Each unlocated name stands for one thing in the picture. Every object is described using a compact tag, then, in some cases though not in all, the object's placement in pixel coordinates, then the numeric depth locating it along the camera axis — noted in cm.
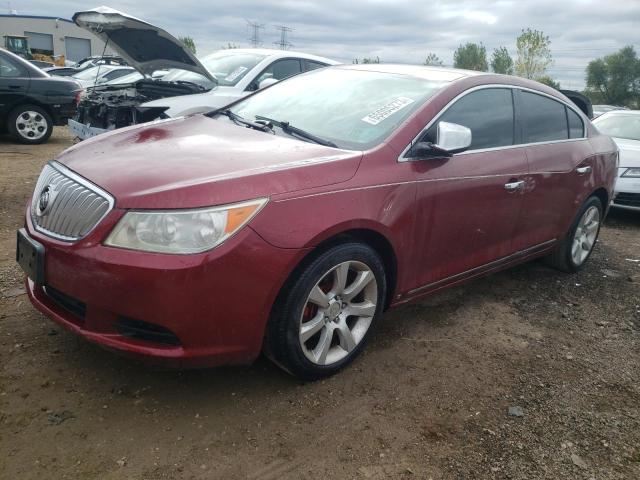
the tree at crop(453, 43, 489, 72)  6775
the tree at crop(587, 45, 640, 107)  6097
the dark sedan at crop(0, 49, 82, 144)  867
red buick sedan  219
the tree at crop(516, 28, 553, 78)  4306
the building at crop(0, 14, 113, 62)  4825
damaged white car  607
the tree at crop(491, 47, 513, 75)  5886
